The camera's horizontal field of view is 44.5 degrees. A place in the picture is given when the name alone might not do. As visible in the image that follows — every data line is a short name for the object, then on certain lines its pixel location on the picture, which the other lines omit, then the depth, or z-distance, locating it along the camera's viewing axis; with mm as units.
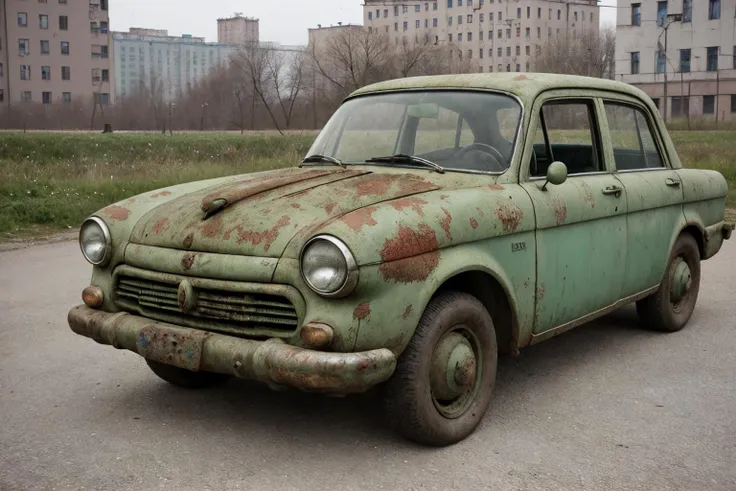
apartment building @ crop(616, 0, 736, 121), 71812
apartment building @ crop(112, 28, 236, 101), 166250
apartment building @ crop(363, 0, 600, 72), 133875
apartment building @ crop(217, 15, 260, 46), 180375
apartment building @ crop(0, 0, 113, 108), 92312
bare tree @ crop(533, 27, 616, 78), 94938
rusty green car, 3844
